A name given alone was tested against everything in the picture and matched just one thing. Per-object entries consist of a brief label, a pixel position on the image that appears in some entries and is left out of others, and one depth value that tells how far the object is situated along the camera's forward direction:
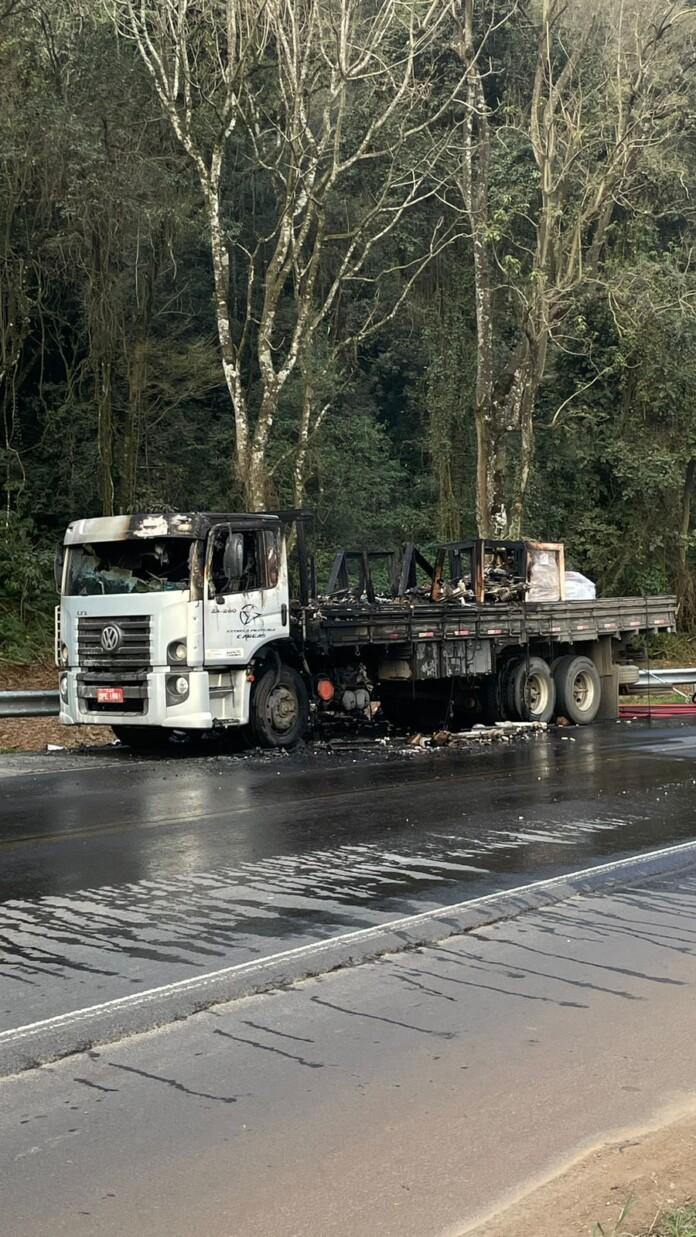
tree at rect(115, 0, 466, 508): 21.92
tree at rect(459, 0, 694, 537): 26.66
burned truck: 16.81
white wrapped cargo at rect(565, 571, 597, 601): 23.04
